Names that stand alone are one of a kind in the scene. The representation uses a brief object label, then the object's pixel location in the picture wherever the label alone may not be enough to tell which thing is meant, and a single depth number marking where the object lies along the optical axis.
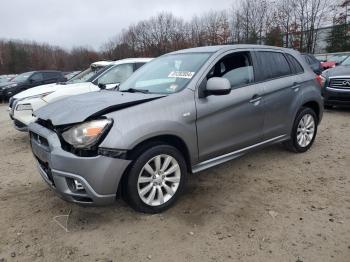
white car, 6.79
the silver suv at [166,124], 3.21
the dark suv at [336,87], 8.53
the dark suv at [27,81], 17.62
